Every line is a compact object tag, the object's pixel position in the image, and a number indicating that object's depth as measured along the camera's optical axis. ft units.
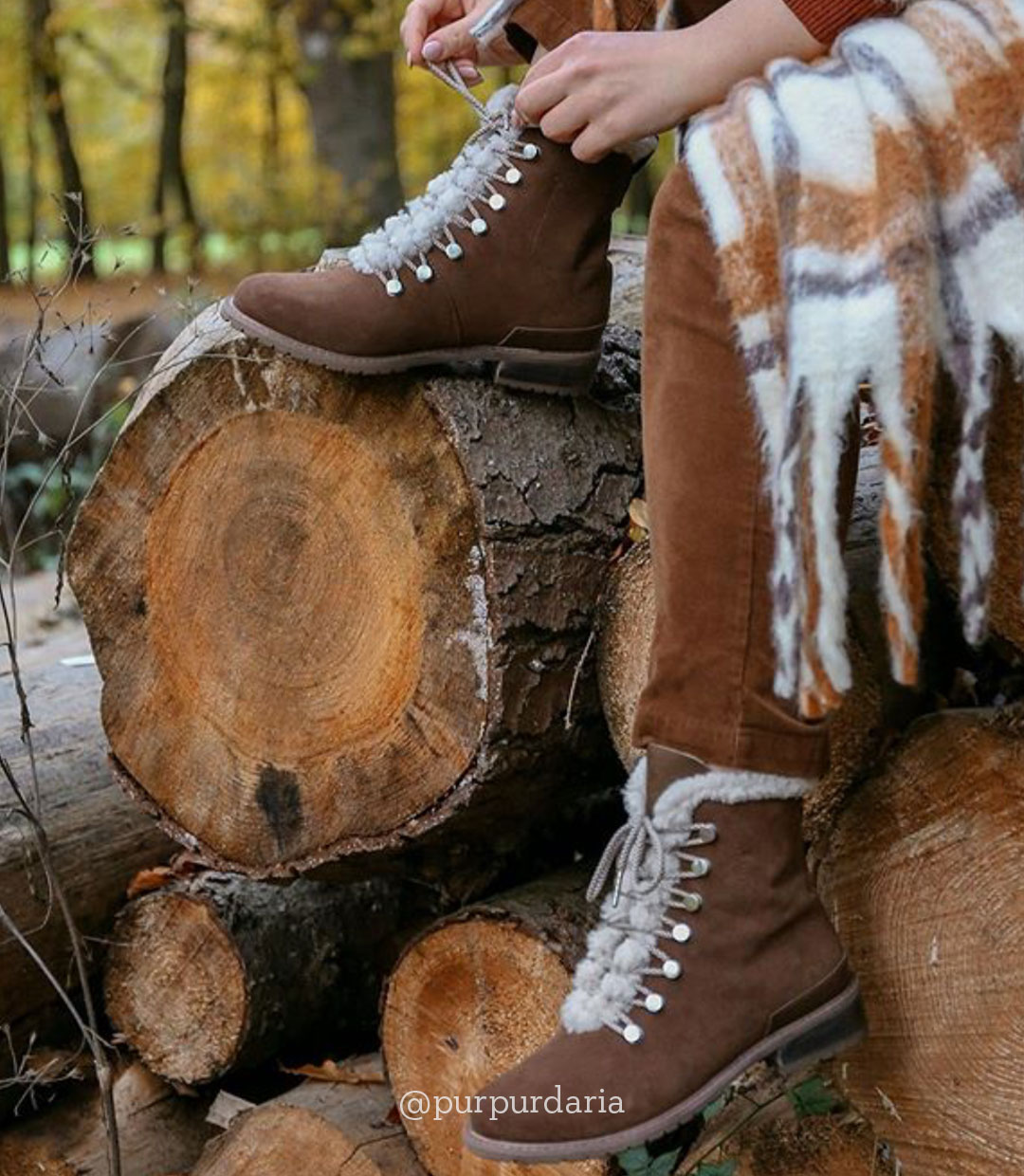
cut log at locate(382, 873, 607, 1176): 6.97
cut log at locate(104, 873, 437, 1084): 8.09
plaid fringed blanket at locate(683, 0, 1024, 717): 5.29
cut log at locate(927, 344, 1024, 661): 5.61
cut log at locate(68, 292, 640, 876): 6.84
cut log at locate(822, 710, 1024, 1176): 5.88
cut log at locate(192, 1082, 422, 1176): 7.38
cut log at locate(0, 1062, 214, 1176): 8.28
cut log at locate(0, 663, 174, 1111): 8.30
